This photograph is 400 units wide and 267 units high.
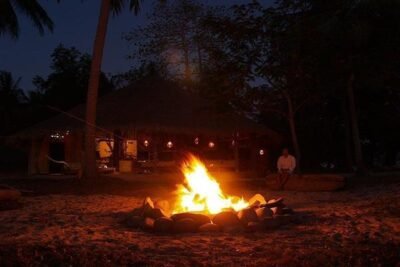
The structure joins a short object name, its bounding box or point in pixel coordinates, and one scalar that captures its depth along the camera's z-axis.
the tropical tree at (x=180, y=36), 31.73
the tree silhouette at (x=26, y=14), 21.66
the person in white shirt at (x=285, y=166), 16.47
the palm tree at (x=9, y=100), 34.12
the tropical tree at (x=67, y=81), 33.62
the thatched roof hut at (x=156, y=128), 22.64
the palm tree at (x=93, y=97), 18.48
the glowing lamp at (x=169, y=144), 23.45
